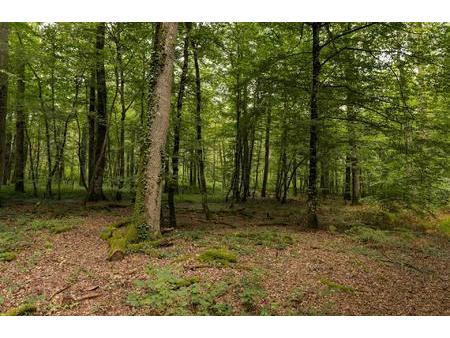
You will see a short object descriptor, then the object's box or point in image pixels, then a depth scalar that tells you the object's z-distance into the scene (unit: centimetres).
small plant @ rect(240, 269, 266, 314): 461
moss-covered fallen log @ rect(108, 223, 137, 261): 650
